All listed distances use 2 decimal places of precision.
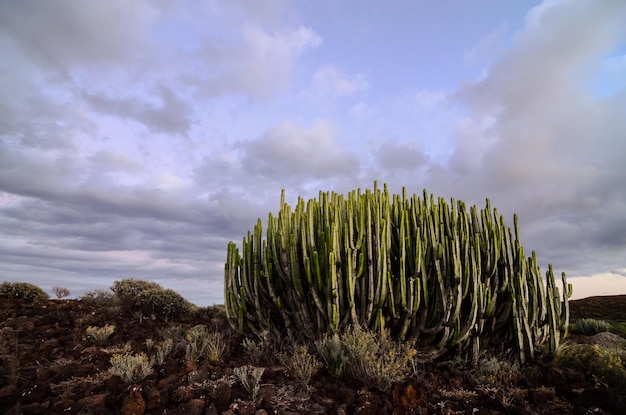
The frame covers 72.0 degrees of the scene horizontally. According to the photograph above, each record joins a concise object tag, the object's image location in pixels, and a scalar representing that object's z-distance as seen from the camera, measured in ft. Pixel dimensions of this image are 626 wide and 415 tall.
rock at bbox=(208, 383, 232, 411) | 16.76
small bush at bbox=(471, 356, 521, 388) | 20.93
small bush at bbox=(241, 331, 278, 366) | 22.16
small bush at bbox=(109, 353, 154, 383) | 19.12
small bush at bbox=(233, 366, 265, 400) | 17.58
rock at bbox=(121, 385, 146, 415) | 16.06
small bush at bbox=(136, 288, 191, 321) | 41.42
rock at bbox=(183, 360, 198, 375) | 19.85
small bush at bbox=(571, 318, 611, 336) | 40.91
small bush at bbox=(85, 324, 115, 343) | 28.30
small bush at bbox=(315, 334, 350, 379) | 20.15
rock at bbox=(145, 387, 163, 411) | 16.78
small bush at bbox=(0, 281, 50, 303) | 42.50
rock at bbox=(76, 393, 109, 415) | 16.10
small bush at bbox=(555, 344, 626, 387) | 22.16
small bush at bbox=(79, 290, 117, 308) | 44.06
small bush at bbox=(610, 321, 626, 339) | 40.42
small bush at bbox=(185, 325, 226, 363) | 22.41
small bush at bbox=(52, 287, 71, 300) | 46.82
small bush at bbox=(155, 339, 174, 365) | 21.86
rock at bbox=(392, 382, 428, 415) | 17.42
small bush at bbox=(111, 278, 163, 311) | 45.06
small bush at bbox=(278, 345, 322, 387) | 19.03
